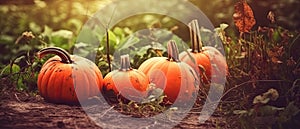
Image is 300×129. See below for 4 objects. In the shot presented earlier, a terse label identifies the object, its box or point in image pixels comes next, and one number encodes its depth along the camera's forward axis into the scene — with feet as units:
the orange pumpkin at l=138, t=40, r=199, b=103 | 10.27
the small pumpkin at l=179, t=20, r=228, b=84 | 10.87
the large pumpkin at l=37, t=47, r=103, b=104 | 10.00
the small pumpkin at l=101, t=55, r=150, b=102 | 10.05
